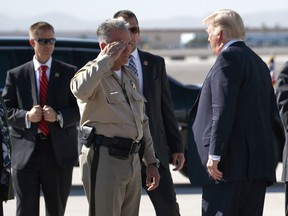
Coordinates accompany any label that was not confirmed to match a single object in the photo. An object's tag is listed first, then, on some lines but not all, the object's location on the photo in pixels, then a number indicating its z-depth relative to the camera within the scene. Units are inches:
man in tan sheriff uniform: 438.6
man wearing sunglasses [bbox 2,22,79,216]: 553.0
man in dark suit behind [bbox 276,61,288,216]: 573.3
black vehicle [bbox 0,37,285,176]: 868.6
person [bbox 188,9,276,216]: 470.6
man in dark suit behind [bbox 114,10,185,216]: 536.4
